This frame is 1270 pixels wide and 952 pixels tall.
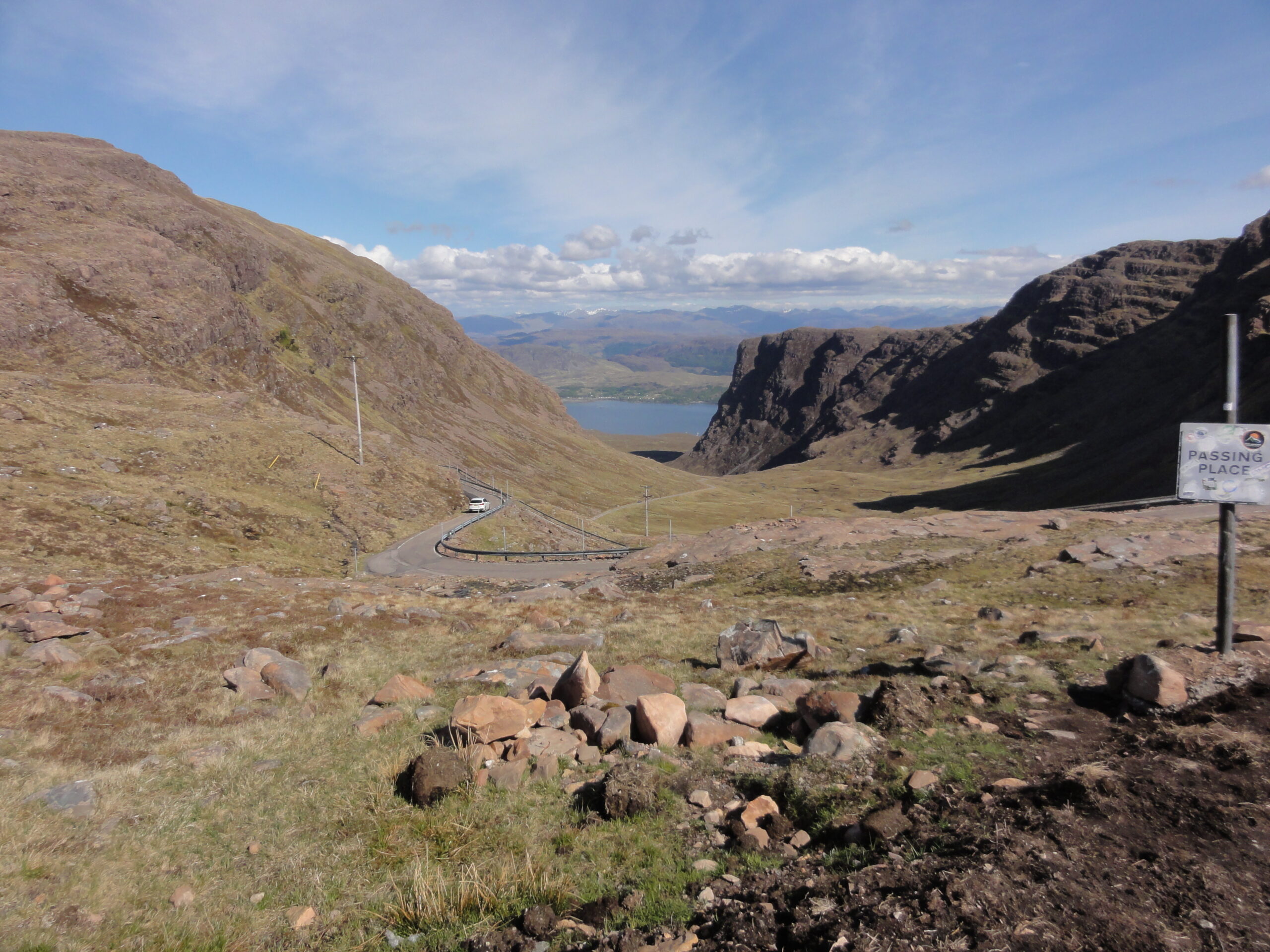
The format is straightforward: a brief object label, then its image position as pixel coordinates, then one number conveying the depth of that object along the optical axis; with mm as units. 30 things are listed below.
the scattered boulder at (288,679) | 13320
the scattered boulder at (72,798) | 7945
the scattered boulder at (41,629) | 15289
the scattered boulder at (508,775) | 8898
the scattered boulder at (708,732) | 10023
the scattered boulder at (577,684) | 11578
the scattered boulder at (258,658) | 14398
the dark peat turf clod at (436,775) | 8445
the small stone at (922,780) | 7652
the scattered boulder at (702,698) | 11555
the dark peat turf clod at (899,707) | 9648
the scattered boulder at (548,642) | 17141
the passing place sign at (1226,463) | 11180
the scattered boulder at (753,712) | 10789
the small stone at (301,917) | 6164
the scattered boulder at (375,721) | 11016
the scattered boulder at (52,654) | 13602
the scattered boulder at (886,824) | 6566
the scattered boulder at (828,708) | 10219
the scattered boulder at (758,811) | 7449
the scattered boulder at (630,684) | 11723
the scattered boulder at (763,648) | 14578
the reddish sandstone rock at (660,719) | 10062
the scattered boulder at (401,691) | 12477
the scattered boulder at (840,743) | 8727
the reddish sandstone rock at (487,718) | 9734
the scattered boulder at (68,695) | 11703
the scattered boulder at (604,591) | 29078
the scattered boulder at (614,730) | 10031
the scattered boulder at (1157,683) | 9570
